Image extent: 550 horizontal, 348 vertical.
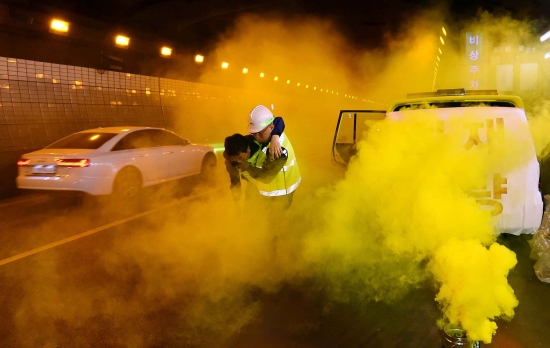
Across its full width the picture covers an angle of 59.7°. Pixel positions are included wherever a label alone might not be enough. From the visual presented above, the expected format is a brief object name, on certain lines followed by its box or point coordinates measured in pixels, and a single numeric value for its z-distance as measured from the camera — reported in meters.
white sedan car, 7.85
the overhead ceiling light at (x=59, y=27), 10.38
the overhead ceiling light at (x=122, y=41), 12.51
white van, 4.22
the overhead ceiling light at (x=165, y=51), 14.56
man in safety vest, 3.90
